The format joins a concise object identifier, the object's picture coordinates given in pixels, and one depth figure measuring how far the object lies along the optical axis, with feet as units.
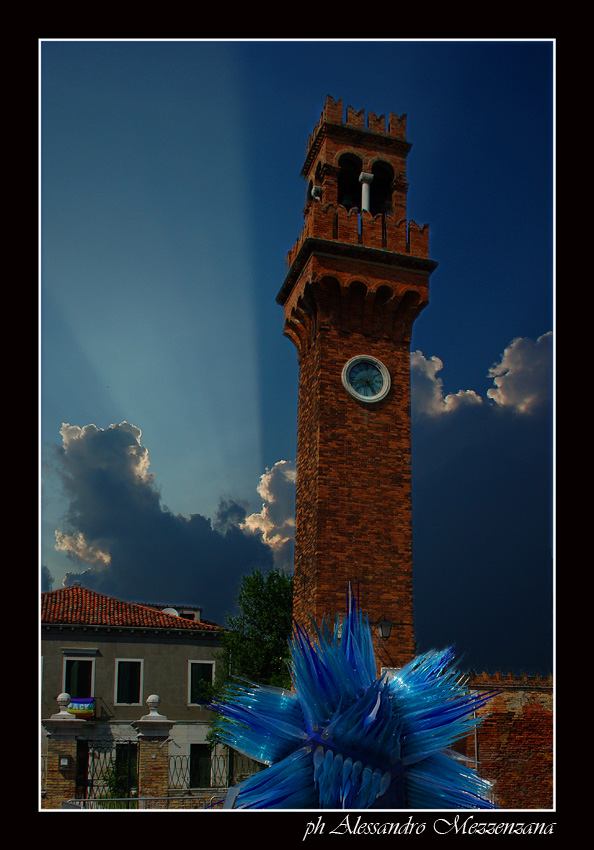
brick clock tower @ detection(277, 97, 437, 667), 55.06
